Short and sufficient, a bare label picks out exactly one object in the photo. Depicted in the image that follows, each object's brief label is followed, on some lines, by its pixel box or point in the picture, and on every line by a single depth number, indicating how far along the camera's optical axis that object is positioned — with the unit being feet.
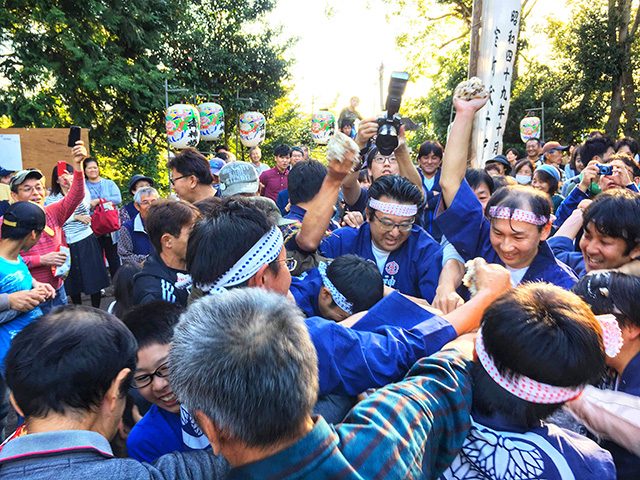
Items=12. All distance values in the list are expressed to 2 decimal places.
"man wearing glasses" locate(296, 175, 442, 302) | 8.95
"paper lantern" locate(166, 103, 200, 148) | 30.22
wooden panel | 25.18
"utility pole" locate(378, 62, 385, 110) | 76.02
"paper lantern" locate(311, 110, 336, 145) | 36.24
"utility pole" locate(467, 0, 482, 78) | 24.53
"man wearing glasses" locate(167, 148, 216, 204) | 11.61
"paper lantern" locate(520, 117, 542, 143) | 42.88
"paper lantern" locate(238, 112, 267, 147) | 39.11
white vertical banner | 20.85
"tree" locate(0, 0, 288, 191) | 32.91
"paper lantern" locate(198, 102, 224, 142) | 35.27
